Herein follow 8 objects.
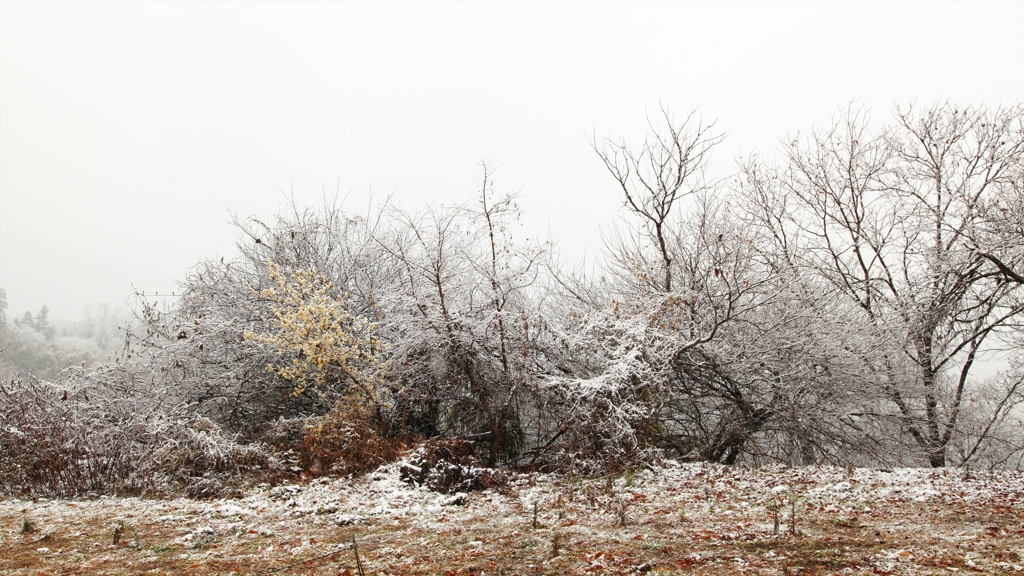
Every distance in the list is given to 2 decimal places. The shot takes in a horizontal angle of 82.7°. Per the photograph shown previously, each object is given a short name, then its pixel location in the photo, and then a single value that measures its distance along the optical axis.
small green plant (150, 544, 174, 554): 4.35
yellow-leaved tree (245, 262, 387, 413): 8.34
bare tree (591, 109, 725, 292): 9.26
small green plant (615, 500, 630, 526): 4.85
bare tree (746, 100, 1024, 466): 9.46
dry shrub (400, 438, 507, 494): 6.84
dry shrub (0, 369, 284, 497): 7.06
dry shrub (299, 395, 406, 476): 7.63
